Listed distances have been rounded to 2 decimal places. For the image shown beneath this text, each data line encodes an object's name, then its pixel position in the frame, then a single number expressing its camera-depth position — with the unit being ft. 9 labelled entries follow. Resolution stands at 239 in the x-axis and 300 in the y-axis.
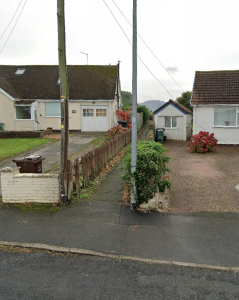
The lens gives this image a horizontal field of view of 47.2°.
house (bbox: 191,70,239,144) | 57.06
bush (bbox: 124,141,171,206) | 20.91
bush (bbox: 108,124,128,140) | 61.16
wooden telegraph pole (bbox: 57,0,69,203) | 21.22
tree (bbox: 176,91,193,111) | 129.11
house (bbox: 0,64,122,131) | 75.05
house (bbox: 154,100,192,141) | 69.33
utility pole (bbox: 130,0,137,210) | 20.36
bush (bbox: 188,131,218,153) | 51.62
